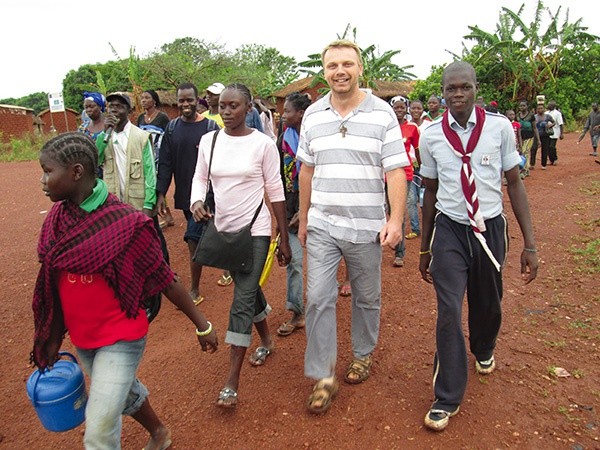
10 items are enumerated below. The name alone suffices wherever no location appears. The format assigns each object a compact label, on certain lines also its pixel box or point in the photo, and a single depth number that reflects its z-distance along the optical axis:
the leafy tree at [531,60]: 20.53
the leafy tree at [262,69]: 33.56
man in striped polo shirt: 3.03
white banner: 16.61
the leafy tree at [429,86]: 21.45
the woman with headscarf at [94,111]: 4.80
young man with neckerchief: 2.91
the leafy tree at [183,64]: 27.52
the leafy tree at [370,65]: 22.73
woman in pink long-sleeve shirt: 3.32
